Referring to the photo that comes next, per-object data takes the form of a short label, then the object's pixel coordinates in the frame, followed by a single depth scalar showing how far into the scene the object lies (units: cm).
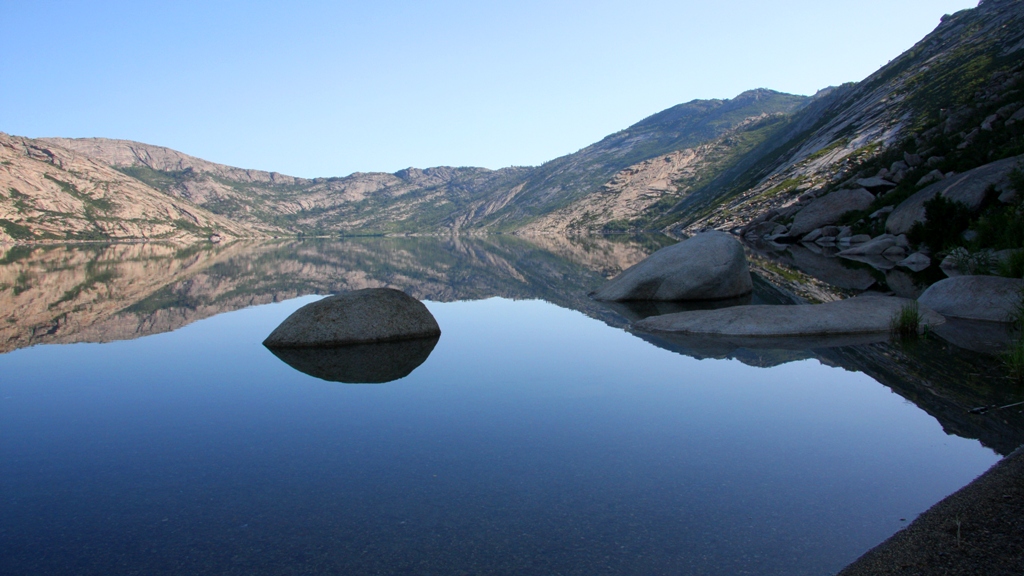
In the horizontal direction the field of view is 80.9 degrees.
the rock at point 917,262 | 3056
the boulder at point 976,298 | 1677
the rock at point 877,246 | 3794
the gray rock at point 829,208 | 5031
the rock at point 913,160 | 4702
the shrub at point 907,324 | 1580
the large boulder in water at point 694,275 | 2398
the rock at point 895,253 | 3609
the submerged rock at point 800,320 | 1630
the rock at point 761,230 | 6812
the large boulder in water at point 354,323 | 1639
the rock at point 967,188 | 3016
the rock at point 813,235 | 5428
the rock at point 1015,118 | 3881
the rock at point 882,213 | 4312
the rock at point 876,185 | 4848
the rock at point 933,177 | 3872
